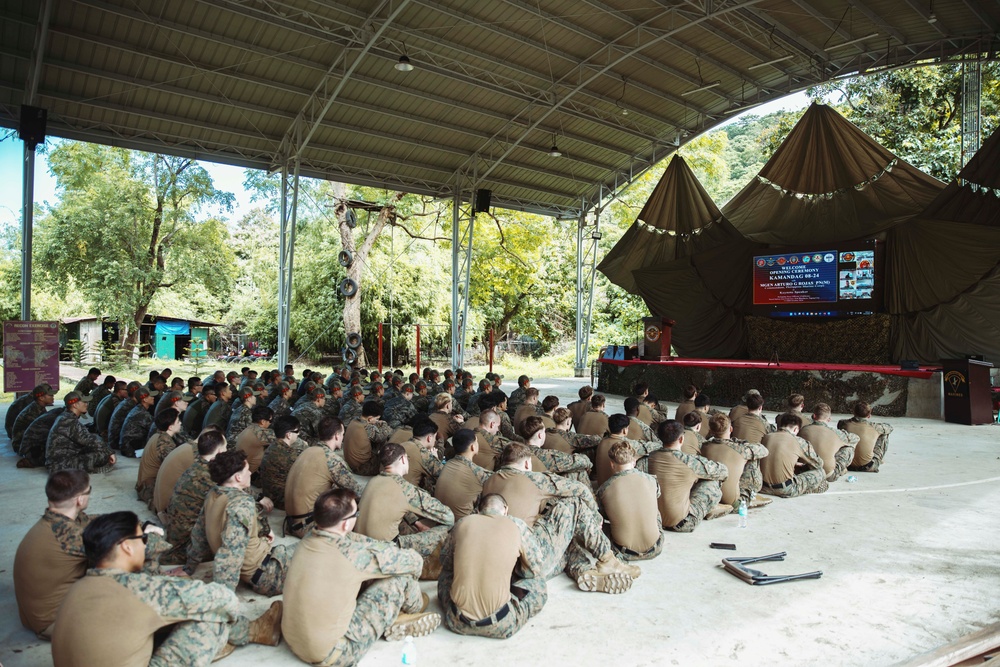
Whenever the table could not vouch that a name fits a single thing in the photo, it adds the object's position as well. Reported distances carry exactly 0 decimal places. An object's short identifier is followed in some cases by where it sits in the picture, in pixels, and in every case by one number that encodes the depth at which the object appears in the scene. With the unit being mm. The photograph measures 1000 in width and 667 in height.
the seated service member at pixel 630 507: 4191
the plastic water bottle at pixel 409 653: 2971
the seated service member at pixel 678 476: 4746
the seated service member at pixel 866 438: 6793
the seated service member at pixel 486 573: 3176
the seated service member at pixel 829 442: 6336
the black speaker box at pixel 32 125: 10398
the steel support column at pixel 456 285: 17062
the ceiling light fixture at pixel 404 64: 10766
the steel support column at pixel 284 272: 14148
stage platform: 11117
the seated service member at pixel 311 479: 4527
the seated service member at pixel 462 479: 4422
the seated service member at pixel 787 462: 5836
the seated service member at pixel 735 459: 5285
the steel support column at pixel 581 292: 19844
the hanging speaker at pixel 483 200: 16838
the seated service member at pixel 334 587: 2873
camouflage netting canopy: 12531
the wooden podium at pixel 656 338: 14625
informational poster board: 9977
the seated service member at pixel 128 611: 2436
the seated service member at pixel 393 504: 3812
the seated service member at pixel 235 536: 3455
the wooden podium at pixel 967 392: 10312
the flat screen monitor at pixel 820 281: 14164
